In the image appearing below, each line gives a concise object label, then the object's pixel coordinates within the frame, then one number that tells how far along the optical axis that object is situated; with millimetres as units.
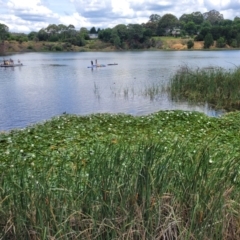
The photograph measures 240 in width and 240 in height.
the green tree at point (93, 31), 99539
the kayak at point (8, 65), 35123
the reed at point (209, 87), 13326
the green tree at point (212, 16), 111012
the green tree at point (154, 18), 98310
